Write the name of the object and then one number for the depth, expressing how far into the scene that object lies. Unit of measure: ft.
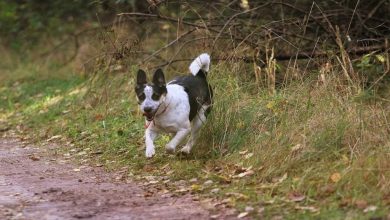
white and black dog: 49.39
